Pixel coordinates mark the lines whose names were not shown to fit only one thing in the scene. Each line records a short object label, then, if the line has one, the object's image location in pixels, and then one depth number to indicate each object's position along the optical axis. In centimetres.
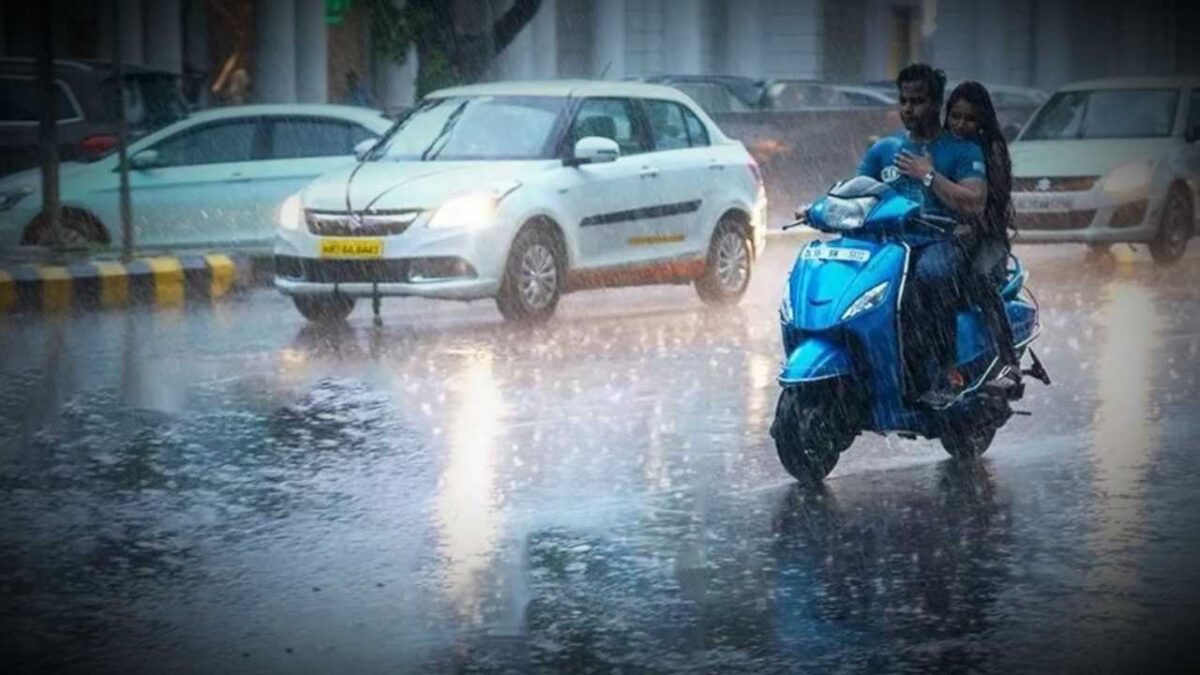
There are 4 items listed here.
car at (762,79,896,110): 3400
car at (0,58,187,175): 2231
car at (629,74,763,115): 3231
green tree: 2700
